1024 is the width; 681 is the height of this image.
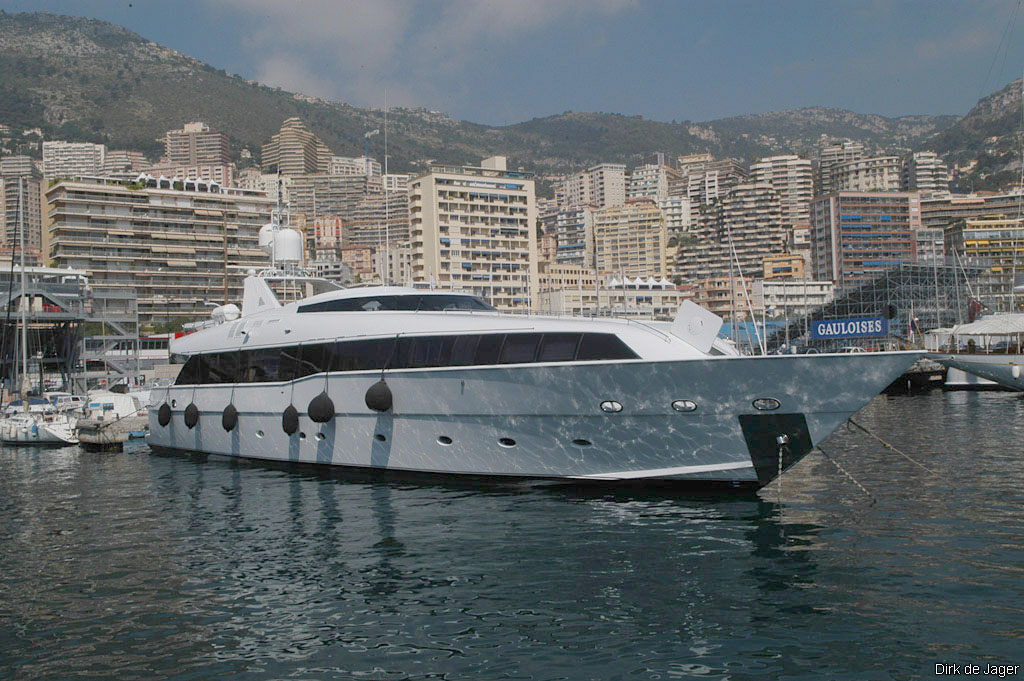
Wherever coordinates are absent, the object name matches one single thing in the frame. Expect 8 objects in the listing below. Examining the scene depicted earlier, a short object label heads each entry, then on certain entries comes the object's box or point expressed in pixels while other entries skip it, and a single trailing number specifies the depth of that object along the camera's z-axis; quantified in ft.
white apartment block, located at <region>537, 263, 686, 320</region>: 338.54
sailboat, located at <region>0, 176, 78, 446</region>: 97.35
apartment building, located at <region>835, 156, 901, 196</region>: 576.61
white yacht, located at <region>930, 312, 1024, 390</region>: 129.18
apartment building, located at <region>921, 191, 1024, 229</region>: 477.77
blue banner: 190.39
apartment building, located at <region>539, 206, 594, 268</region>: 541.34
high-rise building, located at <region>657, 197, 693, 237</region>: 634.43
